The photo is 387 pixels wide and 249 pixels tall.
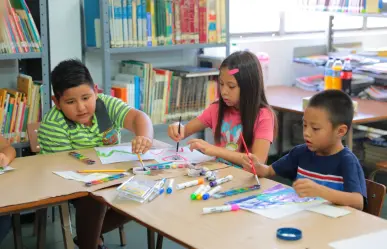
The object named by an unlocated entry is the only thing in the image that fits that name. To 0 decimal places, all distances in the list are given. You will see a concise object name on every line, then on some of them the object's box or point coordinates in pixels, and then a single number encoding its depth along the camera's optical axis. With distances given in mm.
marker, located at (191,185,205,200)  2006
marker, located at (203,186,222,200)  2010
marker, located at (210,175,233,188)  2157
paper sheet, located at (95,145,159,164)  2525
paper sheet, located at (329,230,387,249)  1596
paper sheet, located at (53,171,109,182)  2246
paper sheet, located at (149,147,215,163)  2521
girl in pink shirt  2666
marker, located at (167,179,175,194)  2087
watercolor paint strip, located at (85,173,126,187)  2182
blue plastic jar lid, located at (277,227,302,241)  1646
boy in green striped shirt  2564
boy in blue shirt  2113
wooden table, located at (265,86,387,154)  3725
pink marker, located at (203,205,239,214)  1871
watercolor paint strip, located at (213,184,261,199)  2035
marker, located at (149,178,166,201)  2037
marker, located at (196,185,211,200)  2008
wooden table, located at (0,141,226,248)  2021
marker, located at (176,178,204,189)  2133
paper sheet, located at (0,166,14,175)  2338
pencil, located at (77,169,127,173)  2344
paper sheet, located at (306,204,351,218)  1835
